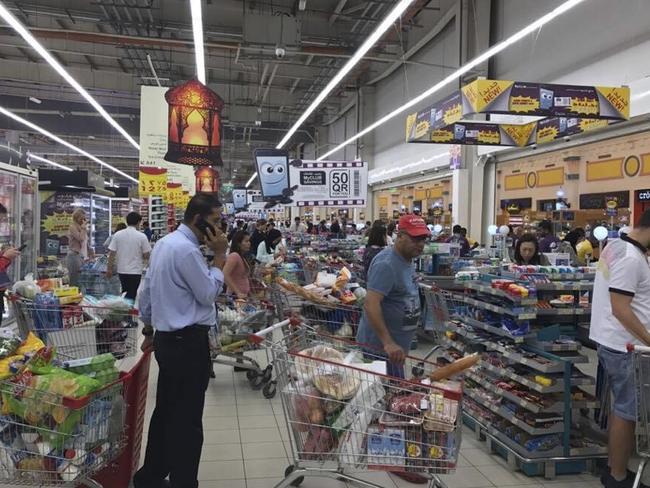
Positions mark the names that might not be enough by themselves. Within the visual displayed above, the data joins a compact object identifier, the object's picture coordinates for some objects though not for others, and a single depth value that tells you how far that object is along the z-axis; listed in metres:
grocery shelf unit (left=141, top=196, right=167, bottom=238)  13.11
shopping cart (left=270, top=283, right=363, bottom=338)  5.29
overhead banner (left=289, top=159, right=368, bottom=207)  12.52
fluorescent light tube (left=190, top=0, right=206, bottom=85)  7.86
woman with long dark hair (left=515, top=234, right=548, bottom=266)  5.73
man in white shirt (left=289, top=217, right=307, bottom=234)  19.33
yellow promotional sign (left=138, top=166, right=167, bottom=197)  11.67
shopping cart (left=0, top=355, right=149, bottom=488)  2.53
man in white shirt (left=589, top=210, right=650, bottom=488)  3.18
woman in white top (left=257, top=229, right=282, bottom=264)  10.13
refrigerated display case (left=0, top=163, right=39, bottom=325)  8.20
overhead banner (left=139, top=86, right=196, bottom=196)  11.16
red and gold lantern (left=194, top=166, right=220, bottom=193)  15.12
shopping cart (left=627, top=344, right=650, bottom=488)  3.00
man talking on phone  2.90
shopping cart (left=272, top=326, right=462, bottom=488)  2.69
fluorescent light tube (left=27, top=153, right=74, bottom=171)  28.86
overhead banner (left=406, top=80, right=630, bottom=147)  8.23
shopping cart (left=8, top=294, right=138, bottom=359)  4.17
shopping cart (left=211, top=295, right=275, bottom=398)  5.45
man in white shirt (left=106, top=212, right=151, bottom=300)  7.80
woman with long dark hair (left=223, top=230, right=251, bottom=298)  5.94
